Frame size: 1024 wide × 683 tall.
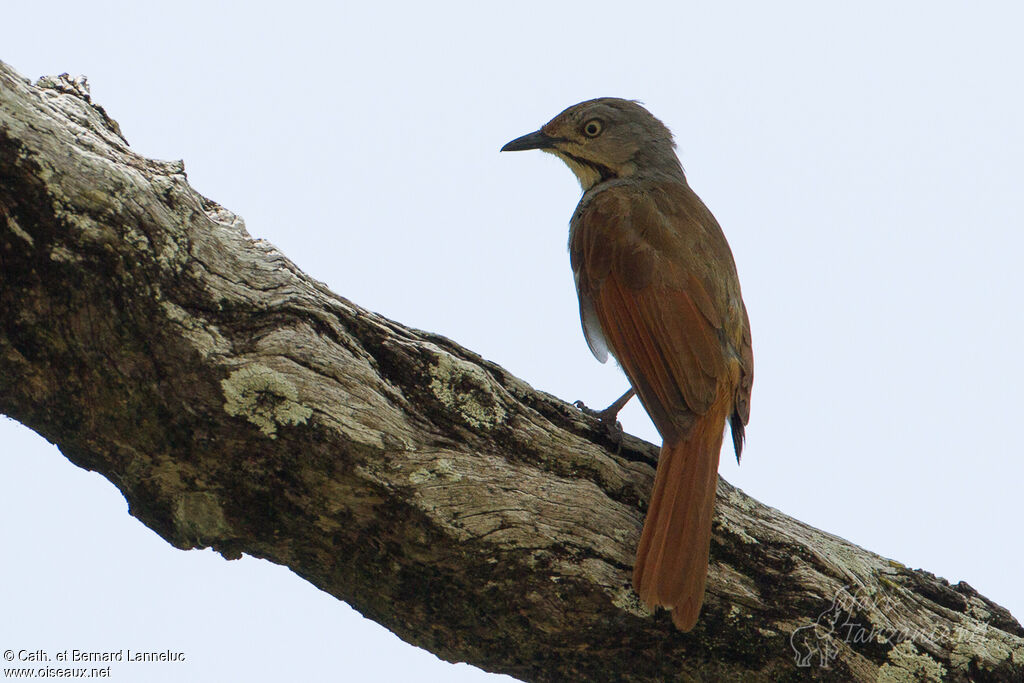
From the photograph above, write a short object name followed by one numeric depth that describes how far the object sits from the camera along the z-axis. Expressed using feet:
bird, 20.10
